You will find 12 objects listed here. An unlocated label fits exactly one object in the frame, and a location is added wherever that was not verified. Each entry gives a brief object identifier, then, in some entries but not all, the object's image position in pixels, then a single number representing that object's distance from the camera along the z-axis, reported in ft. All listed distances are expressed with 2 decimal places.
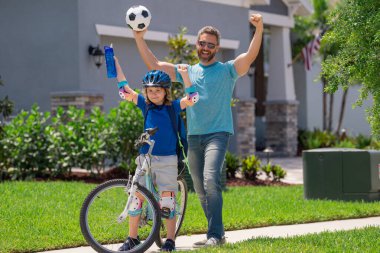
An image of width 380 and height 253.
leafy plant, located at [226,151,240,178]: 52.19
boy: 24.95
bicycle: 23.89
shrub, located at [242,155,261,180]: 52.29
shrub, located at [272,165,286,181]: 52.68
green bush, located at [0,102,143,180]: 48.06
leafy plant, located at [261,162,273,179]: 52.80
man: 25.35
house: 57.47
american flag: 78.84
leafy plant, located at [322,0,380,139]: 27.61
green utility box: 39.32
